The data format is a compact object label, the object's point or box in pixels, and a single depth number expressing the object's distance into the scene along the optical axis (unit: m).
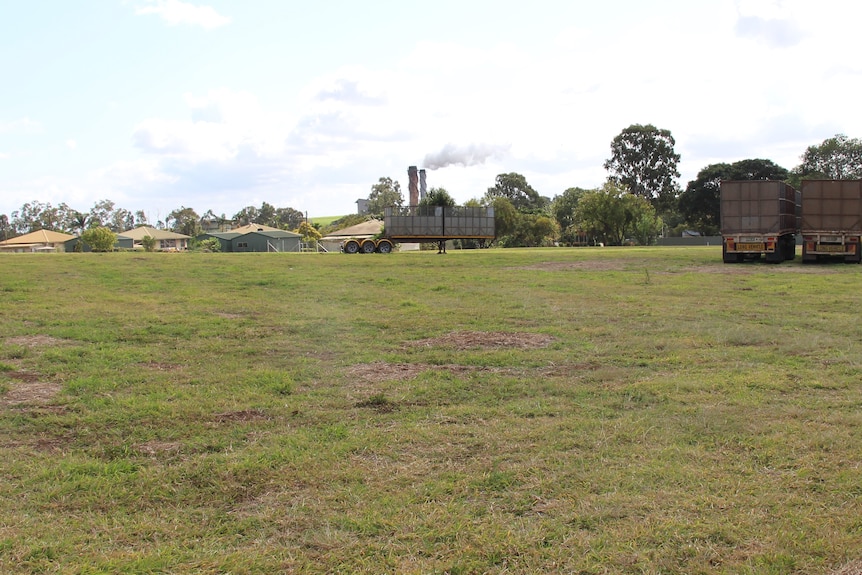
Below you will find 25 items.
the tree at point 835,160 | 80.12
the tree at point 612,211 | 69.19
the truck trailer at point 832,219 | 23.72
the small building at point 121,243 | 81.19
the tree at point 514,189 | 121.38
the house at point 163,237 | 94.44
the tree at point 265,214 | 136.02
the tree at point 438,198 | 53.20
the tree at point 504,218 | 79.31
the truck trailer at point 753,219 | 24.70
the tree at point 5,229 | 114.68
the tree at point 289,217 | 138.00
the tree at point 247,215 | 133.38
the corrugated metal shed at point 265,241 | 79.62
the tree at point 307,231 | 81.22
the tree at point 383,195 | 121.43
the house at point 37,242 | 79.75
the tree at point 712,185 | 77.12
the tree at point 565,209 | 101.56
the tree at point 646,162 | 86.69
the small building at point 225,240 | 82.93
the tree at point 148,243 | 66.31
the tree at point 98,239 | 55.09
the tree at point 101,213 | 112.62
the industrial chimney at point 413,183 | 68.19
